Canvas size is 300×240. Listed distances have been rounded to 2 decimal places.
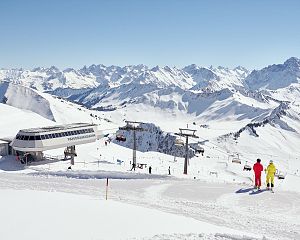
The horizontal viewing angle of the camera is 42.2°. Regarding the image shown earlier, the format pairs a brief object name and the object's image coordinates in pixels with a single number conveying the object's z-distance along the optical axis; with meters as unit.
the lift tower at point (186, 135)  51.87
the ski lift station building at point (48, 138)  47.62
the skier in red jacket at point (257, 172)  27.55
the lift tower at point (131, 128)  54.34
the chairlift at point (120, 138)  78.58
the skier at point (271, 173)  27.67
